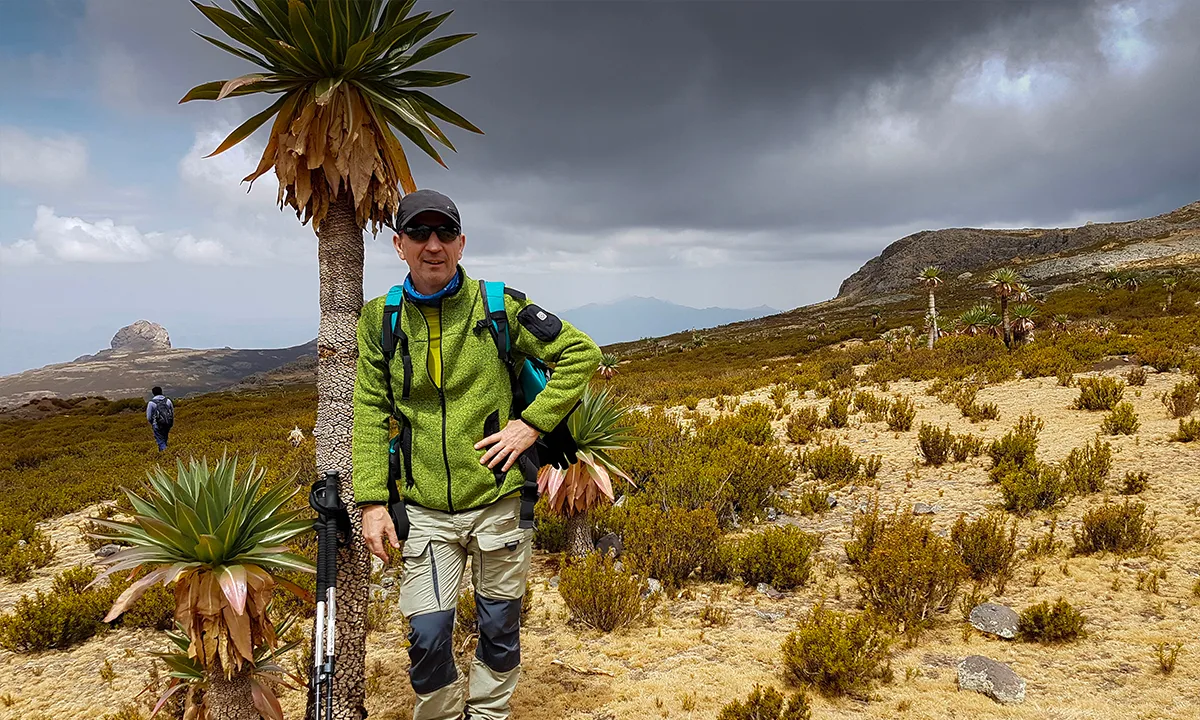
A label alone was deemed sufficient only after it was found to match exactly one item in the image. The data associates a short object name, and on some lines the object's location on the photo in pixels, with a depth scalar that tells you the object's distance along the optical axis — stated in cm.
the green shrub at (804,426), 1071
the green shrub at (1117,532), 533
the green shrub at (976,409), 1066
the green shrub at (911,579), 461
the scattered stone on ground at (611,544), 656
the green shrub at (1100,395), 1014
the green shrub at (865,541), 570
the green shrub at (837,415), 1171
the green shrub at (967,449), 862
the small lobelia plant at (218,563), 290
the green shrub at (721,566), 581
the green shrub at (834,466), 860
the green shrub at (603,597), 493
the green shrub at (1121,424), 867
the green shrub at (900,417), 1077
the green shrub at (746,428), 1078
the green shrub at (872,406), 1170
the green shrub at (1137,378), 1162
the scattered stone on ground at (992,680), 354
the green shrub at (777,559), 549
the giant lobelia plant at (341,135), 353
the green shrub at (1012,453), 755
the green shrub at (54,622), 522
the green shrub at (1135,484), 654
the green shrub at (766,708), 338
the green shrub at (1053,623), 410
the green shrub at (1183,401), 911
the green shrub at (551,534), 707
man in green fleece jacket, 273
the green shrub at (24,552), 731
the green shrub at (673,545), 577
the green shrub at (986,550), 515
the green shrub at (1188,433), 795
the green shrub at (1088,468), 675
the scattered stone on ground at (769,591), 538
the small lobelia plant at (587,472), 591
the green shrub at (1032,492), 652
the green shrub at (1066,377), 1251
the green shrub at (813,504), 741
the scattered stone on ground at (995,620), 433
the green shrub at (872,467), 848
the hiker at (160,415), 1539
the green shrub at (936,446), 866
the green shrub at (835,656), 379
